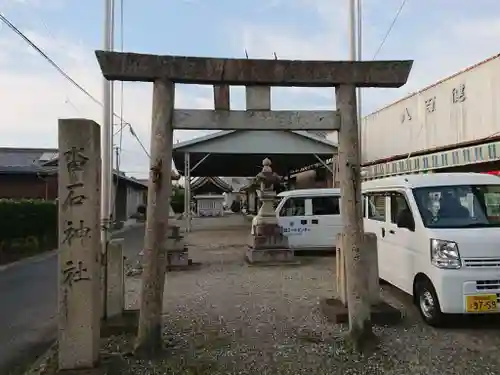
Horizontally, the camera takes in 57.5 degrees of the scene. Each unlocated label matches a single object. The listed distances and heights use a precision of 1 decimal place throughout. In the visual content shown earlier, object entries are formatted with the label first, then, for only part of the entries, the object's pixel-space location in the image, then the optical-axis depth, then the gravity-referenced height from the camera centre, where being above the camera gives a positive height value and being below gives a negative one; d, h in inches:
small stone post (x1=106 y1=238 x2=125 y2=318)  230.5 -33.9
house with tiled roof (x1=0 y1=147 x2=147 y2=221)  849.5 +73.7
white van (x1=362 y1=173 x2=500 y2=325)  206.5 -16.1
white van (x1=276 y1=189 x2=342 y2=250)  522.6 -10.2
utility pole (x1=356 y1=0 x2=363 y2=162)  365.0 +133.7
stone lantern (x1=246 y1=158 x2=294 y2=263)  454.3 -22.4
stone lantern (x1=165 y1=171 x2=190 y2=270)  432.1 -36.5
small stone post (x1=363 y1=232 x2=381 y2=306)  239.4 -30.0
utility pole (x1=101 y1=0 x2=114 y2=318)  287.6 +47.6
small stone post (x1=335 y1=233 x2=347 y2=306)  243.1 -34.8
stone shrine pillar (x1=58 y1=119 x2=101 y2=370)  171.0 -11.6
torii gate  188.2 +42.4
